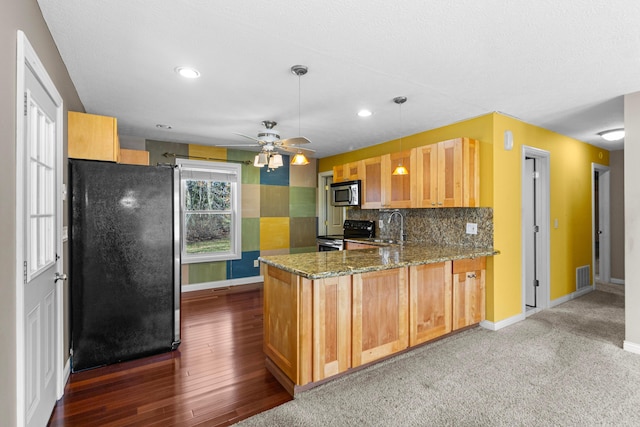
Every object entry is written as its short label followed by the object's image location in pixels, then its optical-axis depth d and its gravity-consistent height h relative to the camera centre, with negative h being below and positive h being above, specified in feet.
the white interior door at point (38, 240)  4.92 -0.47
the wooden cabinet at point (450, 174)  11.30 +1.54
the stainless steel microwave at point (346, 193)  15.78 +1.15
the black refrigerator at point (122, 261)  8.52 -1.34
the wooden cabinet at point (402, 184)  12.95 +1.34
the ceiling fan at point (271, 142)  10.65 +2.50
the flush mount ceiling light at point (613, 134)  12.99 +3.40
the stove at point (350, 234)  16.25 -1.08
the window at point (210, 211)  17.13 +0.23
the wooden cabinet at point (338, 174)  16.96 +2.27
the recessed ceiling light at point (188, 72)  8.13 +3.81
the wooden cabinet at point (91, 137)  8.66 +2.23
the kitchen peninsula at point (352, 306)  7.38 -2.49
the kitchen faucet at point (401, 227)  15.20 -0.61
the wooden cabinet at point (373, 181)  14.40 +1.59
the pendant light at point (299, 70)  7.94 +3.75
